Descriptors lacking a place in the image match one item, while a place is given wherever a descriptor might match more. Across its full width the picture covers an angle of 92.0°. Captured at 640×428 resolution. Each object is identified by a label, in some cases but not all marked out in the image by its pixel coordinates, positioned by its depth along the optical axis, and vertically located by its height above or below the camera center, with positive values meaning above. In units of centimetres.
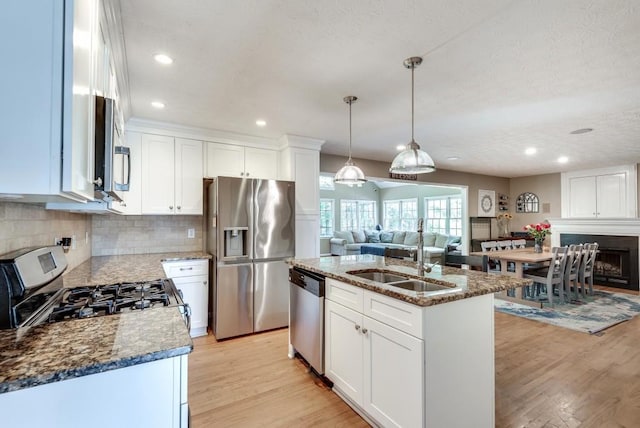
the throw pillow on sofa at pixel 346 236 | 1000 -55
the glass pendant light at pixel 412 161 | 219 +42
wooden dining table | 450 -59
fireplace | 580 -80
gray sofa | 866 -66
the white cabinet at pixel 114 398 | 84 -54
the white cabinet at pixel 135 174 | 329 +49
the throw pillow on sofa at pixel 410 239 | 924 -60
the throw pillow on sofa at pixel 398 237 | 973 -58
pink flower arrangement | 527 -21
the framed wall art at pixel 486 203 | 720 +38
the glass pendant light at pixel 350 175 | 287 +42
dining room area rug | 376 -128
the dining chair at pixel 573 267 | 466 -75
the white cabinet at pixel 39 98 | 80 +32
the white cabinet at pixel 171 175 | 340 +50
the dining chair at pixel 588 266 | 495 -78
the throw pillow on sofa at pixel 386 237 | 1014 -60
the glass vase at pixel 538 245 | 523 -44
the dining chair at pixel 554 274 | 444 -83
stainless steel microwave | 116 +28
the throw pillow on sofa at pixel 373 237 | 1038 -60
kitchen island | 159 -74
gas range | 114 -39
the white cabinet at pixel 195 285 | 333 -73
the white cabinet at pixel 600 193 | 597 +53
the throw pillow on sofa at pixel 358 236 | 1023 -58
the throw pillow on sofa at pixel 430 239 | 893 -58
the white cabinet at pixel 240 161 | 375 +73
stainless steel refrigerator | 336 -36
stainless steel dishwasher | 241 -82
